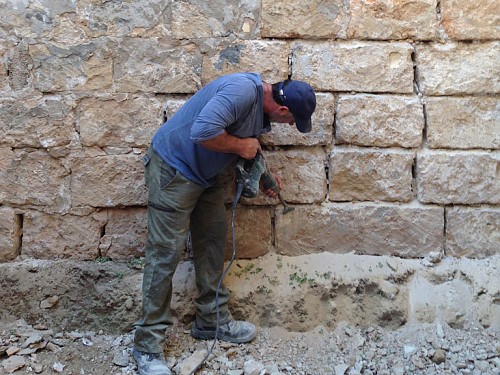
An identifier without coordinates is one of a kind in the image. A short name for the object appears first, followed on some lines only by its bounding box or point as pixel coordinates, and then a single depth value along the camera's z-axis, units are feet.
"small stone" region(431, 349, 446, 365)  10.07
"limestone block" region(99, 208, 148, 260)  11.40
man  9.43
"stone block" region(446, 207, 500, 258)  11.42
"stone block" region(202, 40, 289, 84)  11.05
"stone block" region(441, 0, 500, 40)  11.01
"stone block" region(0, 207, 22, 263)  11.23
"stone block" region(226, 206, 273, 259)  11.42
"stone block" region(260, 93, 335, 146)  11.16
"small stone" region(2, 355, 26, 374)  9.81
